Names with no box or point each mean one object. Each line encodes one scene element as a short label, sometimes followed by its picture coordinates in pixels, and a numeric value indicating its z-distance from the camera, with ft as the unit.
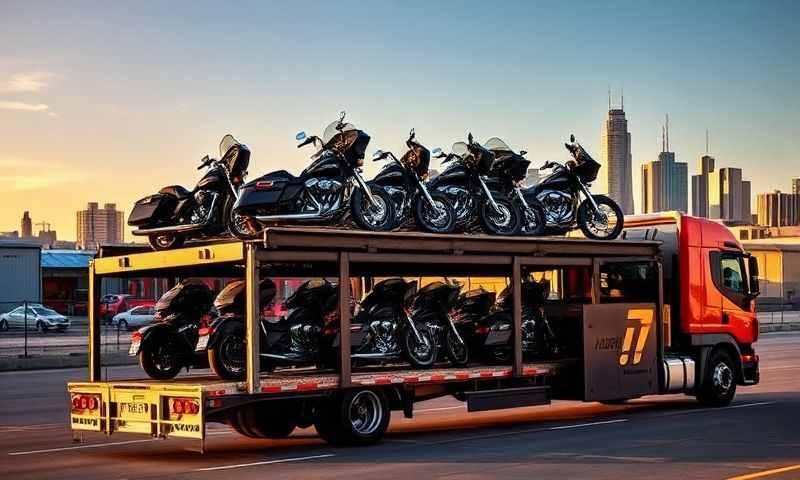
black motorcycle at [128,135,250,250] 49.65
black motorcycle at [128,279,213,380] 49.01
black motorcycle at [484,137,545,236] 58.95
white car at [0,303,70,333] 155.63
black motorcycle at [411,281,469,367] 53.42
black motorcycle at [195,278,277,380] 44.96
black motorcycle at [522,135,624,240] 60.59
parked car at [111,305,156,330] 155.46
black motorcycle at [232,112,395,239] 46.83
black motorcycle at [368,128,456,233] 54.13
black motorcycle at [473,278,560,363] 54.34
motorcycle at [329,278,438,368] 50.47
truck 43.52
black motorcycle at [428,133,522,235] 57.06
